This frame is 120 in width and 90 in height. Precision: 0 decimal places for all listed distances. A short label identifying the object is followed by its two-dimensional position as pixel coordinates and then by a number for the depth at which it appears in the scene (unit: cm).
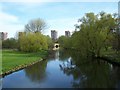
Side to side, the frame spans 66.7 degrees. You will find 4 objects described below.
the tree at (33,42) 2668
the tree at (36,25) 3136
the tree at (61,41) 5864
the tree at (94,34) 1839
